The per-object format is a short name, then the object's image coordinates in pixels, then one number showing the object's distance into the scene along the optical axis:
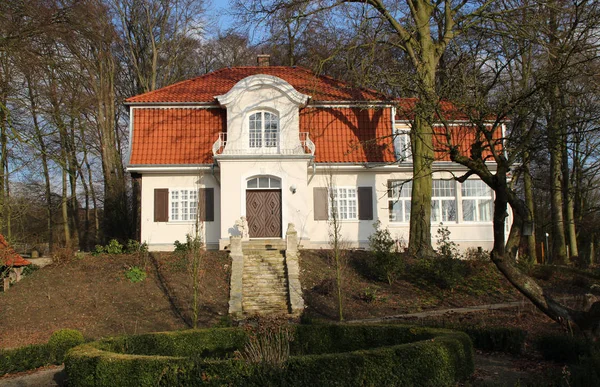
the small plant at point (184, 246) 18.19
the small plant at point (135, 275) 17.12
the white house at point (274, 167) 20.69
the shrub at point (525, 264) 18.64
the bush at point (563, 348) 9.12
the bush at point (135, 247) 19.67
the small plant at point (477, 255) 19.52
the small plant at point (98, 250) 19.77
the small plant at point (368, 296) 15.94
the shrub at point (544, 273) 18.34
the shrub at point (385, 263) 17.47
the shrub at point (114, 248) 19.75
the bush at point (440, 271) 16.98
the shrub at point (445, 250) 17.88
